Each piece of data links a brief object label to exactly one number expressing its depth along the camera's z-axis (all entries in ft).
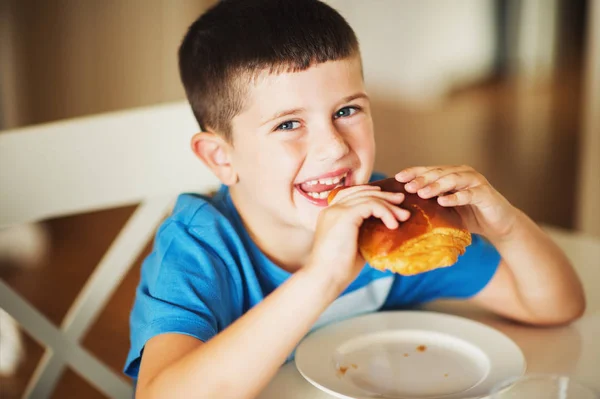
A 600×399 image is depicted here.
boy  2.43
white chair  3.42
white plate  2.50
